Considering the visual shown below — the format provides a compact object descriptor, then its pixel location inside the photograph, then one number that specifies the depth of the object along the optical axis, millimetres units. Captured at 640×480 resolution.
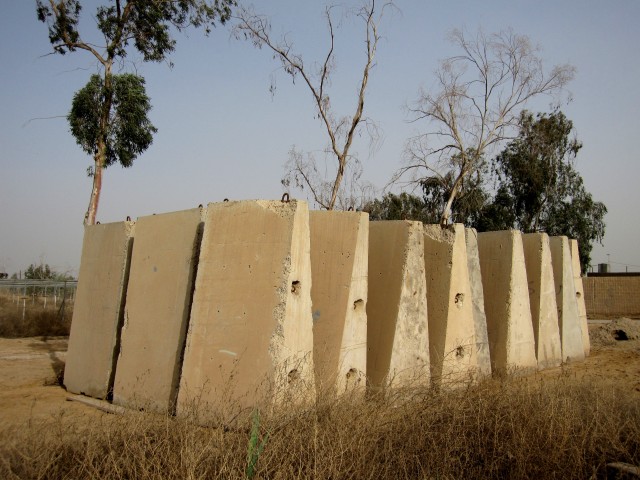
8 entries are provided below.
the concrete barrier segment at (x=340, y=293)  5855
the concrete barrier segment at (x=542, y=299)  9922
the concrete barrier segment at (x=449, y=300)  7023
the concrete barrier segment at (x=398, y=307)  6391
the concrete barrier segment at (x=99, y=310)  7164
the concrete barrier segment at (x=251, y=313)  5133
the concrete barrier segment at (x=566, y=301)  10883
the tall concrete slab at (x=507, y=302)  8773
